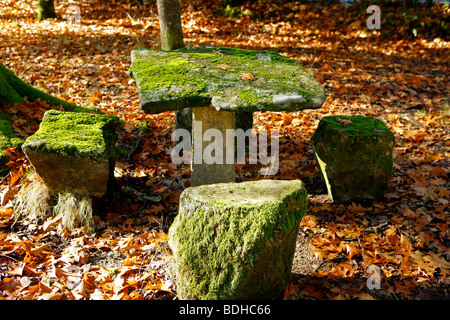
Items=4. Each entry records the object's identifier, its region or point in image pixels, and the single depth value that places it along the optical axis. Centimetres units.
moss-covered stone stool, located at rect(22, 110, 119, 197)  356
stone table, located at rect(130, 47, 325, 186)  329
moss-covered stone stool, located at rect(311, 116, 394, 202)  399
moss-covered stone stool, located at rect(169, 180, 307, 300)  242
